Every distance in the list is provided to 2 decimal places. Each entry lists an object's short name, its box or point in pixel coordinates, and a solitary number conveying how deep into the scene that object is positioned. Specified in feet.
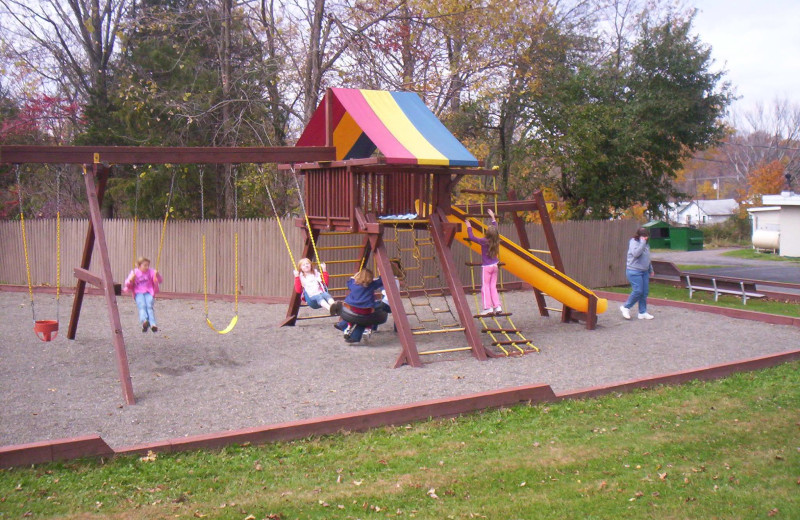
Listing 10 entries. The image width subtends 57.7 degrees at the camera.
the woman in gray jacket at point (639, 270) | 43.50
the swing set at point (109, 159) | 27.66
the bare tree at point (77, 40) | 81.76
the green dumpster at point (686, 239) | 134.21
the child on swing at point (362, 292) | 35.27
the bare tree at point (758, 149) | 224.53
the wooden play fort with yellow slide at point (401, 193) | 33.86
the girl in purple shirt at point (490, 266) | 38.52
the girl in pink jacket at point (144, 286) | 33.71
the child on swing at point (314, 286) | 34.53
